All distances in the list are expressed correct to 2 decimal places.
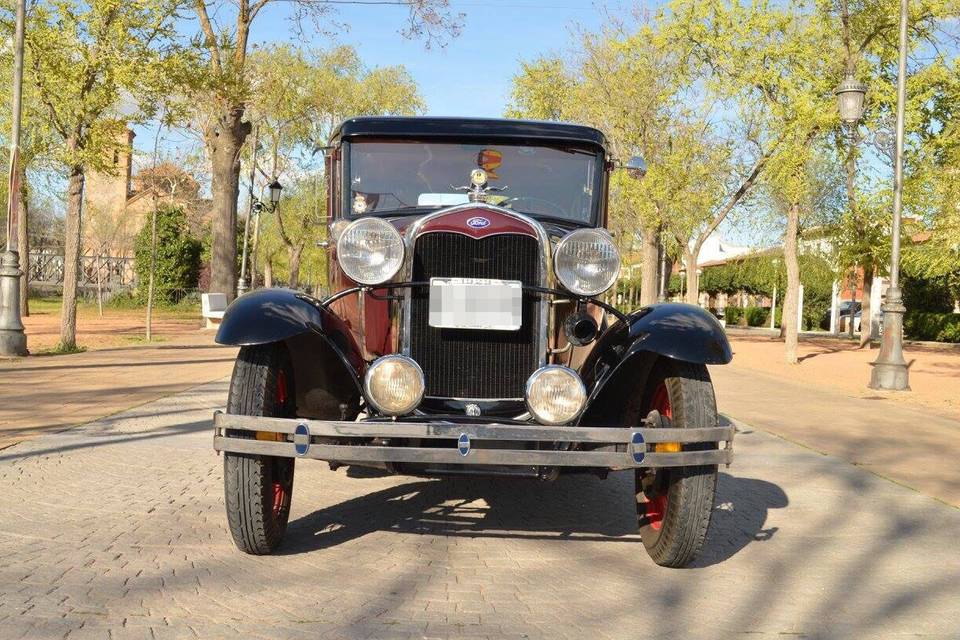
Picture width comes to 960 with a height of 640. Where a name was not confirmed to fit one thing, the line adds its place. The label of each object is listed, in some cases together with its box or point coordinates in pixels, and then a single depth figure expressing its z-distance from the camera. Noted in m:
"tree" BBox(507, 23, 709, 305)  26.38
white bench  22.08
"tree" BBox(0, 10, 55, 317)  17.10
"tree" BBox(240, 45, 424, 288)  35.09
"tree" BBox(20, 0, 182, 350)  15.72
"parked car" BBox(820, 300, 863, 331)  50.22
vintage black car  3.92
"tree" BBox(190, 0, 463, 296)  19.55
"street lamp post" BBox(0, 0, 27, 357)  14.07
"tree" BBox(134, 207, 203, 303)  43.75
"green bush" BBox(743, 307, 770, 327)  60.09
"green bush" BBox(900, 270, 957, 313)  35.88
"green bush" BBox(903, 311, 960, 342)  33.56
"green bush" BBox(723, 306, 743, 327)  61.84
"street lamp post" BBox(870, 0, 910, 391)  15.15
